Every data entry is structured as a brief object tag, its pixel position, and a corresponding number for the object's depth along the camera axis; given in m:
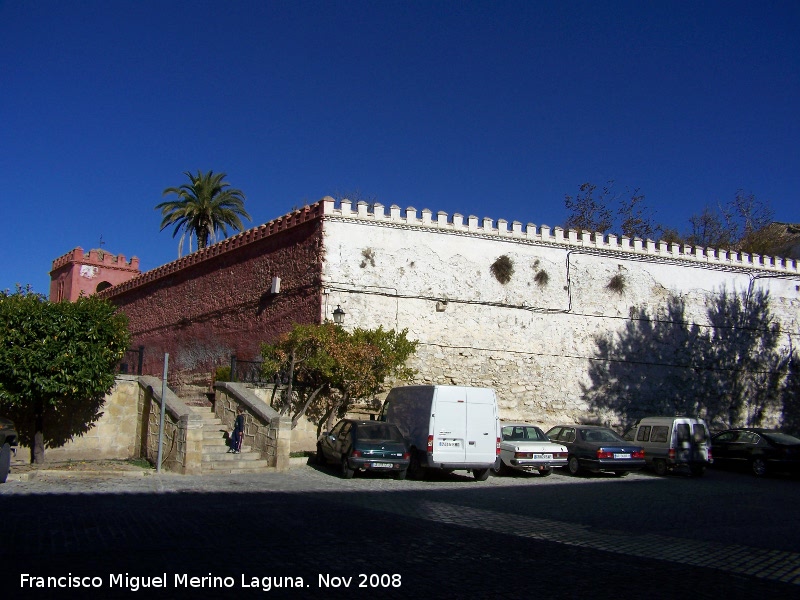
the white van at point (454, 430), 15.80
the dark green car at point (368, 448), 14.99
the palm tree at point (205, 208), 37.38
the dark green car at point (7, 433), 14.76
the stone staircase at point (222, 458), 15.62
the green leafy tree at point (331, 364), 18.73
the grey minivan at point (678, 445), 19.02
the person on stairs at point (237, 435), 16.80
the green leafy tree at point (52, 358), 15.49
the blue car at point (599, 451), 17.53
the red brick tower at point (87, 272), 45.78
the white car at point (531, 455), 17.20
